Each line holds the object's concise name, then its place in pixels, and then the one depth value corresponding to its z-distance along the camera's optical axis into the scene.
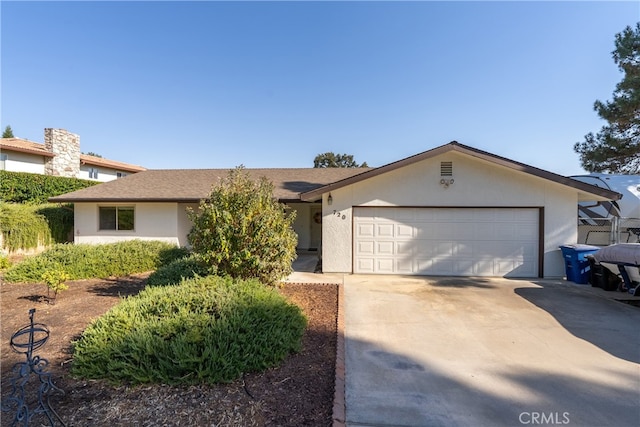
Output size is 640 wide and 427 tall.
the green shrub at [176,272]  6.67
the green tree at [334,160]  43.78
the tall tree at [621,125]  12.04
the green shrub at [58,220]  13.62
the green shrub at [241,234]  5.77
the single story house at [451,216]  9.29
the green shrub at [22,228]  12.26
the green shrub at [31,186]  15.40
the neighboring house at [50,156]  18.10
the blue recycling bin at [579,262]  8.60
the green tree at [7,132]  48.11
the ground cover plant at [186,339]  3.44
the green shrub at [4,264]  9.26
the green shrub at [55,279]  6.37
